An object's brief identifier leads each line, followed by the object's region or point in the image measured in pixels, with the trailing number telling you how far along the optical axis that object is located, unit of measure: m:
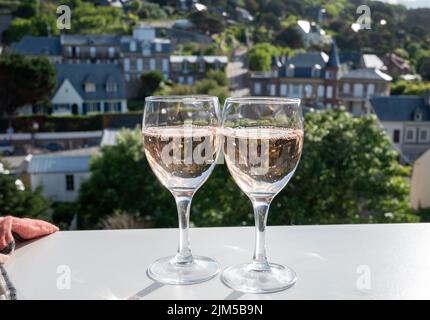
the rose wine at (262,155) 0.42
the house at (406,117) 14.04
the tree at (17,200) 4.89
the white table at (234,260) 0.41
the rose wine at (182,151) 0.44
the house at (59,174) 11.30
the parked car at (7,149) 15.57
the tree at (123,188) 7.80
